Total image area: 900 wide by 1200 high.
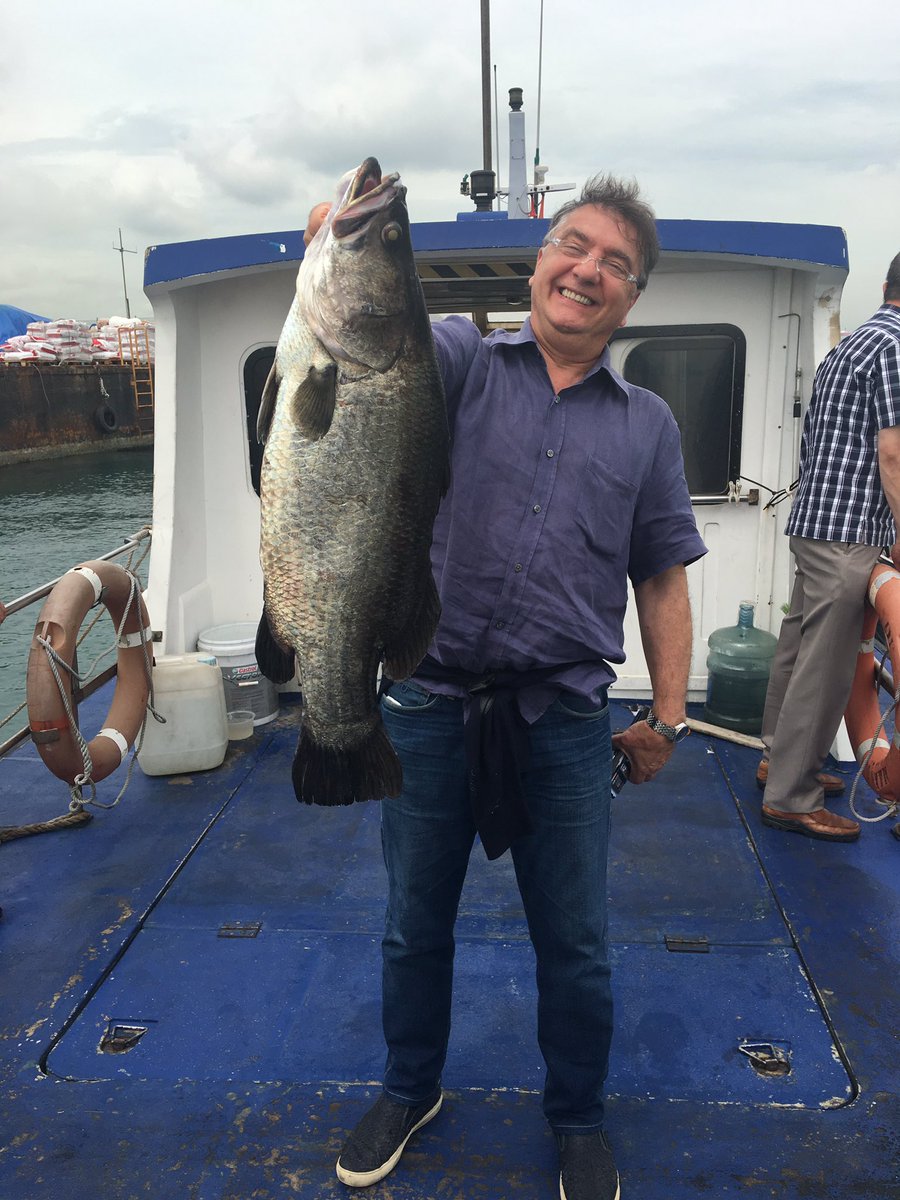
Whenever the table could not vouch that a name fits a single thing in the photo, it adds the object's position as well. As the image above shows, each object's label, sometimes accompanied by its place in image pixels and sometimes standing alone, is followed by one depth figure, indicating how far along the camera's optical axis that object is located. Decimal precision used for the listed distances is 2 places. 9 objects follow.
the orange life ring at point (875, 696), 3.53
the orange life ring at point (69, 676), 3.76
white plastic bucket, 5.40
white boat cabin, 5.25
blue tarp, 48.69
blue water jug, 5.36
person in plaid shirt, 3.54
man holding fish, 2.11
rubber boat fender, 39.59
